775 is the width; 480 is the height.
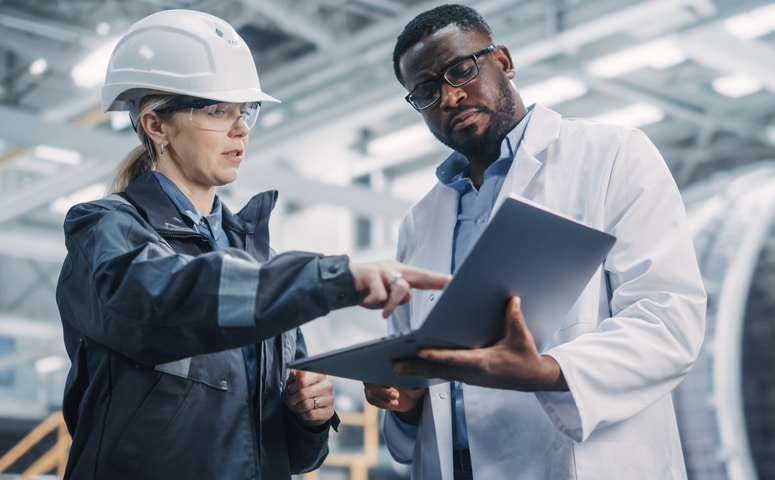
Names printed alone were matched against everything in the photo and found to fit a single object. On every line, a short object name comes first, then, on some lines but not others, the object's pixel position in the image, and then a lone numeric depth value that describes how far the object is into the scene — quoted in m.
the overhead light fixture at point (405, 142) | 8.72
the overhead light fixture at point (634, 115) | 8.66
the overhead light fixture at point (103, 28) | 6.03
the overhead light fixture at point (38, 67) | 7.08
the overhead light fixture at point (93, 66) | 5.94
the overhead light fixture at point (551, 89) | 7.39
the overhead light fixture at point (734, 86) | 8.37
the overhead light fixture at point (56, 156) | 9.26
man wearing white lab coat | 1.54
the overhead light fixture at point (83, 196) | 9.69
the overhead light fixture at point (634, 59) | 6.82
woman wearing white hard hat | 1.36
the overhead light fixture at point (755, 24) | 6.70
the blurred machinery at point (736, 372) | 4.25
